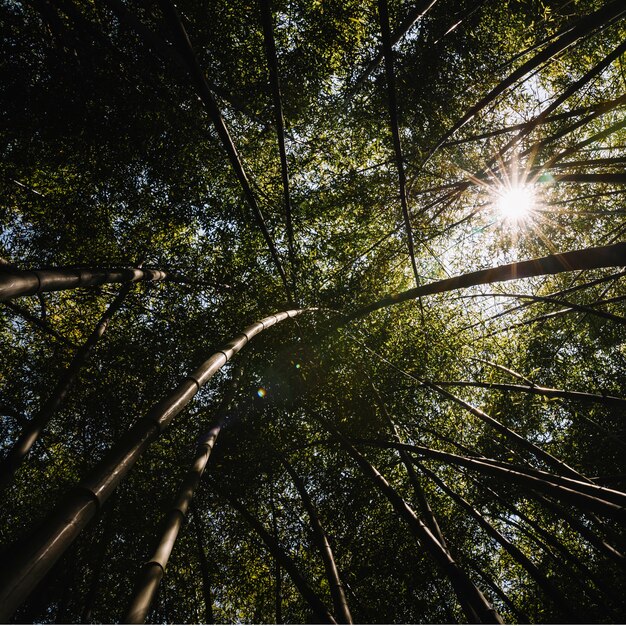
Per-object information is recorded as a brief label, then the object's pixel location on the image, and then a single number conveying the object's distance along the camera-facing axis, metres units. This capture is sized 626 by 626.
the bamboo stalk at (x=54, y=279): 1.29
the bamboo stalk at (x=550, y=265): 1.25
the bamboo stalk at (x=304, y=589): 2.69
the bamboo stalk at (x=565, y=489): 1.40
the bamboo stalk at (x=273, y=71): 1.26
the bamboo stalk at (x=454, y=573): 1.77
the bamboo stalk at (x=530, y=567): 2.34
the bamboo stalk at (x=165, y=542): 1.27
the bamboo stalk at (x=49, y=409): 2.71
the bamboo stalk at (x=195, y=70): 1.25
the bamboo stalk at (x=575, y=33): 1.86
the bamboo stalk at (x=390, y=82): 1.35
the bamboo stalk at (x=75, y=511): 0.77
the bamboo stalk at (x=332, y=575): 2.38
